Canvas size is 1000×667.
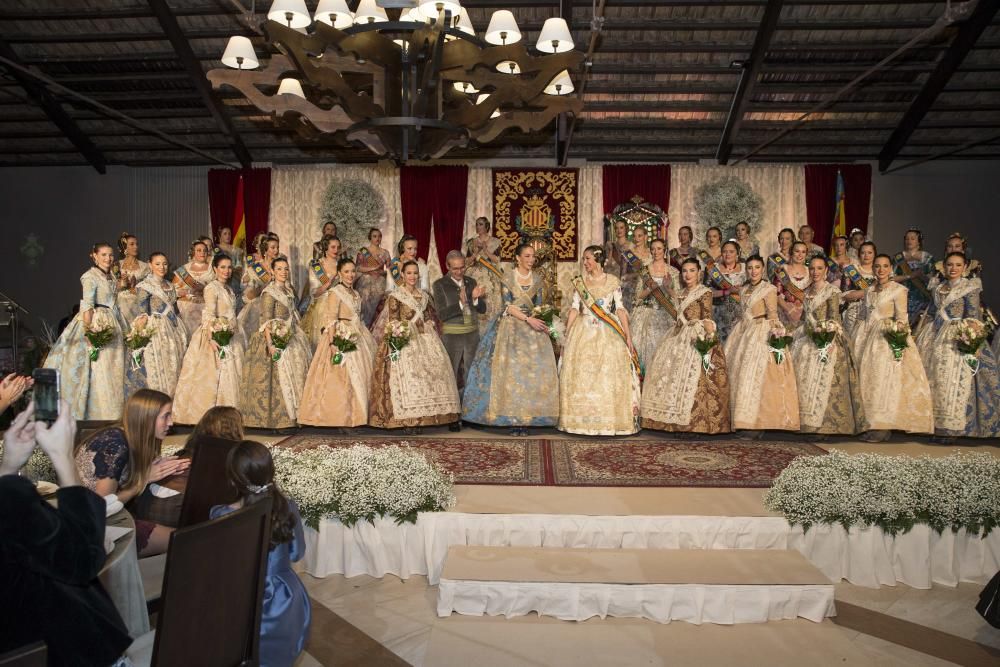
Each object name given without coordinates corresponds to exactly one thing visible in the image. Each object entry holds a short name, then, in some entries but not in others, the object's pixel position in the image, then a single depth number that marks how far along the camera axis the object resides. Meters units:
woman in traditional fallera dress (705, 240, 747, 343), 8.19
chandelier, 3.50
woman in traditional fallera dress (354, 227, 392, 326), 9.88
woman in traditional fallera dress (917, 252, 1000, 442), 7.00
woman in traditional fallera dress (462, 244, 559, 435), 6.83
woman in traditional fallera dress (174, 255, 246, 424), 7.18
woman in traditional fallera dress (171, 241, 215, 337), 7.98
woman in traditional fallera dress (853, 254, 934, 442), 6.92
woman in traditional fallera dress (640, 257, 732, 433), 6.66
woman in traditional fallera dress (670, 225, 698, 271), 9.94
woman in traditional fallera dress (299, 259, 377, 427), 6.88
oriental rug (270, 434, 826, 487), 5.22
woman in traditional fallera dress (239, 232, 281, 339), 8.26
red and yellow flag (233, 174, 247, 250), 11.56
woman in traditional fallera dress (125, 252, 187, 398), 7.24
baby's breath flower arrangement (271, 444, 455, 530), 4.33
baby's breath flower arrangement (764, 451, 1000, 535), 4.28
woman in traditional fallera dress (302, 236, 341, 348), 8.38
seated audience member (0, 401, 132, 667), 1.64
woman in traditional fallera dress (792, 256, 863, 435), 6.82
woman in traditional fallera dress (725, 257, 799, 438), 6.73
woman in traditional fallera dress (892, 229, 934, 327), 8.80
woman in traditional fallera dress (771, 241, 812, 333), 7.43
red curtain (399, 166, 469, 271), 11.73
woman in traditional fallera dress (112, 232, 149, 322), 7.54
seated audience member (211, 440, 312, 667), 2.78
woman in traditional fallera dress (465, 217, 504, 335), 7.64
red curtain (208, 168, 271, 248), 11.93
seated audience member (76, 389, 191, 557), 3.34
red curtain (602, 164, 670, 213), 11.61
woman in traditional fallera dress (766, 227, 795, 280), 8.45
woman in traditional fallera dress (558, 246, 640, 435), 6.66
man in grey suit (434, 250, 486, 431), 7.84
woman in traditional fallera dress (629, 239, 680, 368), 8.01
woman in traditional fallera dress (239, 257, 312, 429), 7.00
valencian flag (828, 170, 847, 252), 11.29
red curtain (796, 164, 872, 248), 11.56
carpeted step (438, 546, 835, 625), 3.74
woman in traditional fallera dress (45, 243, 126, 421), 7.10
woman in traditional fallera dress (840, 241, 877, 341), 8.21
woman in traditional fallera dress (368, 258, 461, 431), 6.86
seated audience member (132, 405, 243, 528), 3.51
